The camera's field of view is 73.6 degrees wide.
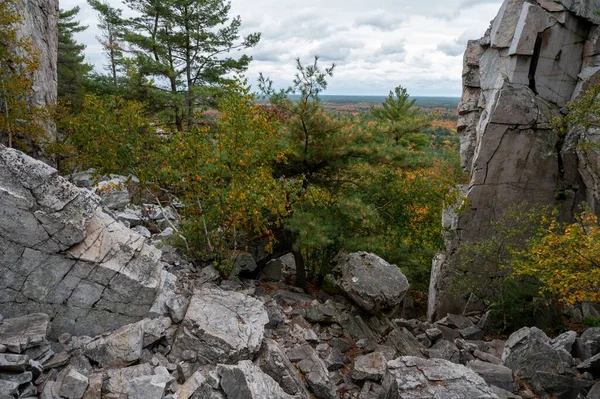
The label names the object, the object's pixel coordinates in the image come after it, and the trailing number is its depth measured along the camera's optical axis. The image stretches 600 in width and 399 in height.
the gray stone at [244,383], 5.89
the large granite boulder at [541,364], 8.84
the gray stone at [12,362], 5.36
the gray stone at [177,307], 7.41
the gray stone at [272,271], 12.57
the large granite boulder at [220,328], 6.91
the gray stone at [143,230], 10.80
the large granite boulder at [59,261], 6.61
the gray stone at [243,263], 10.90
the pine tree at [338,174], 11.02
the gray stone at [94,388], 5.61
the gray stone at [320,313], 9.84
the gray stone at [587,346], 9.91
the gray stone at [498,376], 8.53
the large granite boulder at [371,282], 9.96
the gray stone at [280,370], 7.13
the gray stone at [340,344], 9.25
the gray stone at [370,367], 8.14
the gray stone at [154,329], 6.78
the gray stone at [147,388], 5.61
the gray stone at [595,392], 8.12
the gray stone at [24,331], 5.74
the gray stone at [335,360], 8.51
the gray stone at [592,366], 9.05
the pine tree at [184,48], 19.91
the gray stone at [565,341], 10.01
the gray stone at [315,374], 7.42
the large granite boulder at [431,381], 6.78
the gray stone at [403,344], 9.95
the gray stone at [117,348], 6.29
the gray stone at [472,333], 13.35
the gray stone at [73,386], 5.44
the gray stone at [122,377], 5.78
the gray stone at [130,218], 11.05
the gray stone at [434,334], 11.61
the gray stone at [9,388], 5.09
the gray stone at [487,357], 10.16
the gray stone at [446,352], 10.02
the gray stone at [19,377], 5.32
